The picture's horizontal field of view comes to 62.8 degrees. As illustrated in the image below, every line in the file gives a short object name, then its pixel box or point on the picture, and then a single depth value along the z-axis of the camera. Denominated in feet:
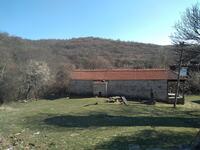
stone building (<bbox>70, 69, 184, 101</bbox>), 77.03
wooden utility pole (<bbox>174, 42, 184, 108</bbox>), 52.15
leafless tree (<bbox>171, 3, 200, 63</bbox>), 49.81
